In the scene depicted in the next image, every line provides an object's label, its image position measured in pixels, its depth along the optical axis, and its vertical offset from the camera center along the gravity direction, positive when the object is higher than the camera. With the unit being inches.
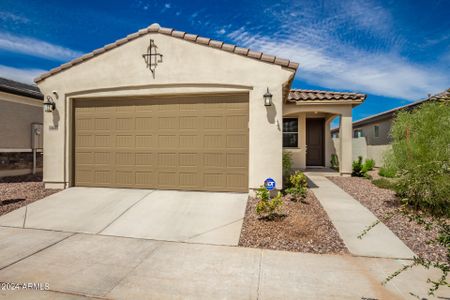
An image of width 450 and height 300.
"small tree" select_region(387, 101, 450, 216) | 209.8 -4.2
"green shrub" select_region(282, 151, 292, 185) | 331.3 -23.1
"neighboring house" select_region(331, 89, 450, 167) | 539.2 +49.7
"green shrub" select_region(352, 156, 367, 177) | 421.1 -35.7
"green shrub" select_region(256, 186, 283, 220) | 204.5 -48.0
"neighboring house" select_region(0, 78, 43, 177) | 405.4 +32.2
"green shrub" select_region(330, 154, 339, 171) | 482.2 -25.8
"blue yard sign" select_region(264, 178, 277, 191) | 239.5 -34.3
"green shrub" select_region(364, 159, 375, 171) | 434.2 -28.5
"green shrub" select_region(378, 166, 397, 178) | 248.9 -22.2
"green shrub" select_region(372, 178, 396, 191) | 316.2 -46.1
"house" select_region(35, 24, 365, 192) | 262.4 +38.6
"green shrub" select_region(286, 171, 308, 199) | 254.8 -40.7
